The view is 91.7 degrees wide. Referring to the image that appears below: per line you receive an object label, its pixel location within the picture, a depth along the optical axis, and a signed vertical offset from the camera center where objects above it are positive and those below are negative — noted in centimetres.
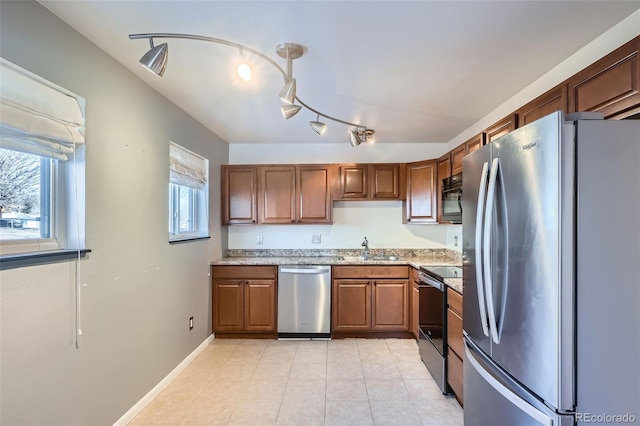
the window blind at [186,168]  277 +44
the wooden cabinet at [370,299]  353 -98
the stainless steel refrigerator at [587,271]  111 -20
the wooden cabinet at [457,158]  296 +55
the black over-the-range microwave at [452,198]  284 +14
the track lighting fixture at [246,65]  145 +78
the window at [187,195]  285 +18
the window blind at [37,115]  134 +46
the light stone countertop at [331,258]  355 -57
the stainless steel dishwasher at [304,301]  353 -101
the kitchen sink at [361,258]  385 -58
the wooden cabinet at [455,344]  216 -94
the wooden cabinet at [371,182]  387 +38
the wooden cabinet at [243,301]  355 -102
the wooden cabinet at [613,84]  130 +59
